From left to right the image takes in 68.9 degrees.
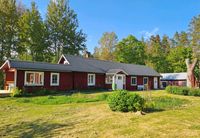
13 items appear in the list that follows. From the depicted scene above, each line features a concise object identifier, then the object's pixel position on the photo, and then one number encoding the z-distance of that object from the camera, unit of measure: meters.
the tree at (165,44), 41.04
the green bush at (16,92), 12.59
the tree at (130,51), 33.74
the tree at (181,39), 37.03
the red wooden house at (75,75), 14.27
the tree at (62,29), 28.51
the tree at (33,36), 24.76
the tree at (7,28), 23.40
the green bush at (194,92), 14.17
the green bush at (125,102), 7.06
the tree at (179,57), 32.68
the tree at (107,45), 37.17
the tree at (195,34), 29.83
